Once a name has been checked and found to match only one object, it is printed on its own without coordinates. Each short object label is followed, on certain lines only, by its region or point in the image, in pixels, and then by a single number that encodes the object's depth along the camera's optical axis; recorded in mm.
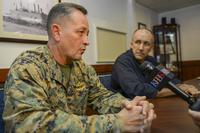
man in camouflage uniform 837
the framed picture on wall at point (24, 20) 1999
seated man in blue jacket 1867
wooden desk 935
